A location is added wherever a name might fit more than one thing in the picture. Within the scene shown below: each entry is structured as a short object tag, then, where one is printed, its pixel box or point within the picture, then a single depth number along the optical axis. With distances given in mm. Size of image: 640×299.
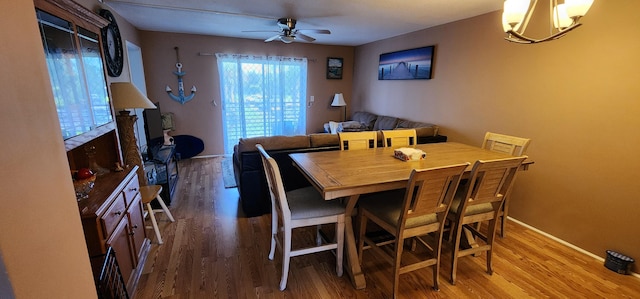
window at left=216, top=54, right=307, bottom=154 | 5199
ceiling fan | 3492
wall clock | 2824
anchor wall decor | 4828
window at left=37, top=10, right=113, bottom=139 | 1344
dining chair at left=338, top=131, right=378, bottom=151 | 2658
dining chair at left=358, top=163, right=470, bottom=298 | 1579
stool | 2337
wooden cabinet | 1442
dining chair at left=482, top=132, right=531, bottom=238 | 2408
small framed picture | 5891
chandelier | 1457
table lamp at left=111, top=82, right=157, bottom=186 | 2348
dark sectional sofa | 2719
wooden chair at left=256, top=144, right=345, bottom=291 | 1811
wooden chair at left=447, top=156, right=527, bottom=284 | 1754
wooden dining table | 1714
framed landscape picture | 3959
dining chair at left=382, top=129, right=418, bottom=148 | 2818
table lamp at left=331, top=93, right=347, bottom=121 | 5844
